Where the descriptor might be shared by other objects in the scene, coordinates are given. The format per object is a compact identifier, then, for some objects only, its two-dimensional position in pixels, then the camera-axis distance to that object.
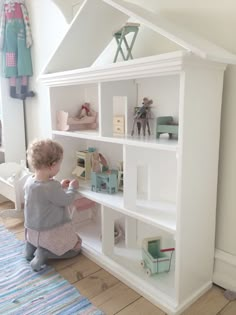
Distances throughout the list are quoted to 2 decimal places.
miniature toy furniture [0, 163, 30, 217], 2.13
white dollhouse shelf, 1.08
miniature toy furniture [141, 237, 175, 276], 1.36
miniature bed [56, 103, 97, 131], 1.67
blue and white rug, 1.22
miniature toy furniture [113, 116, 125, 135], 1.50
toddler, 1.49
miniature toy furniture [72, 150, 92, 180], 1.75
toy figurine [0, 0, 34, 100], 2.23
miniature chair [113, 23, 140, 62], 1.35
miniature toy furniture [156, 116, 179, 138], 1.27
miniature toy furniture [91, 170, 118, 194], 1.56
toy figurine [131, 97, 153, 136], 1.42
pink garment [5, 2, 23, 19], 2.23
